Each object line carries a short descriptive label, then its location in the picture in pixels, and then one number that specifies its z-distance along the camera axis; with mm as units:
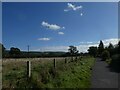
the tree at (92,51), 47460
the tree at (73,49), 50793
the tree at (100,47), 46848
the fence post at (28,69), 3485
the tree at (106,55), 25097
